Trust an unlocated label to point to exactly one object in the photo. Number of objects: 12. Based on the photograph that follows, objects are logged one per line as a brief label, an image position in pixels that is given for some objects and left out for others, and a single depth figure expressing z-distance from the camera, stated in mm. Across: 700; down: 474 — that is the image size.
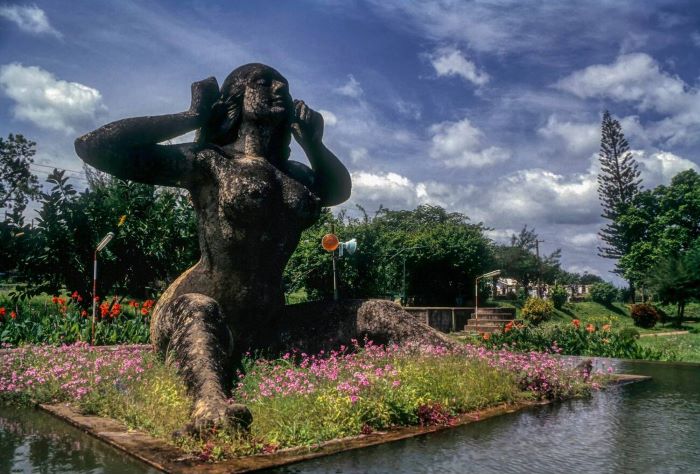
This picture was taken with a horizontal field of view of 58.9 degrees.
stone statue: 5051
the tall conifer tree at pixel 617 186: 50281
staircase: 26578
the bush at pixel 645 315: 31422
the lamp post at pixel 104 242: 9391
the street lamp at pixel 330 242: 13508
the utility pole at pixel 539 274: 63750
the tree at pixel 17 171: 39156
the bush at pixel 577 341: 11695
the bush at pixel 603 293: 51875
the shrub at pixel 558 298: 43281
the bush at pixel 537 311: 30406
